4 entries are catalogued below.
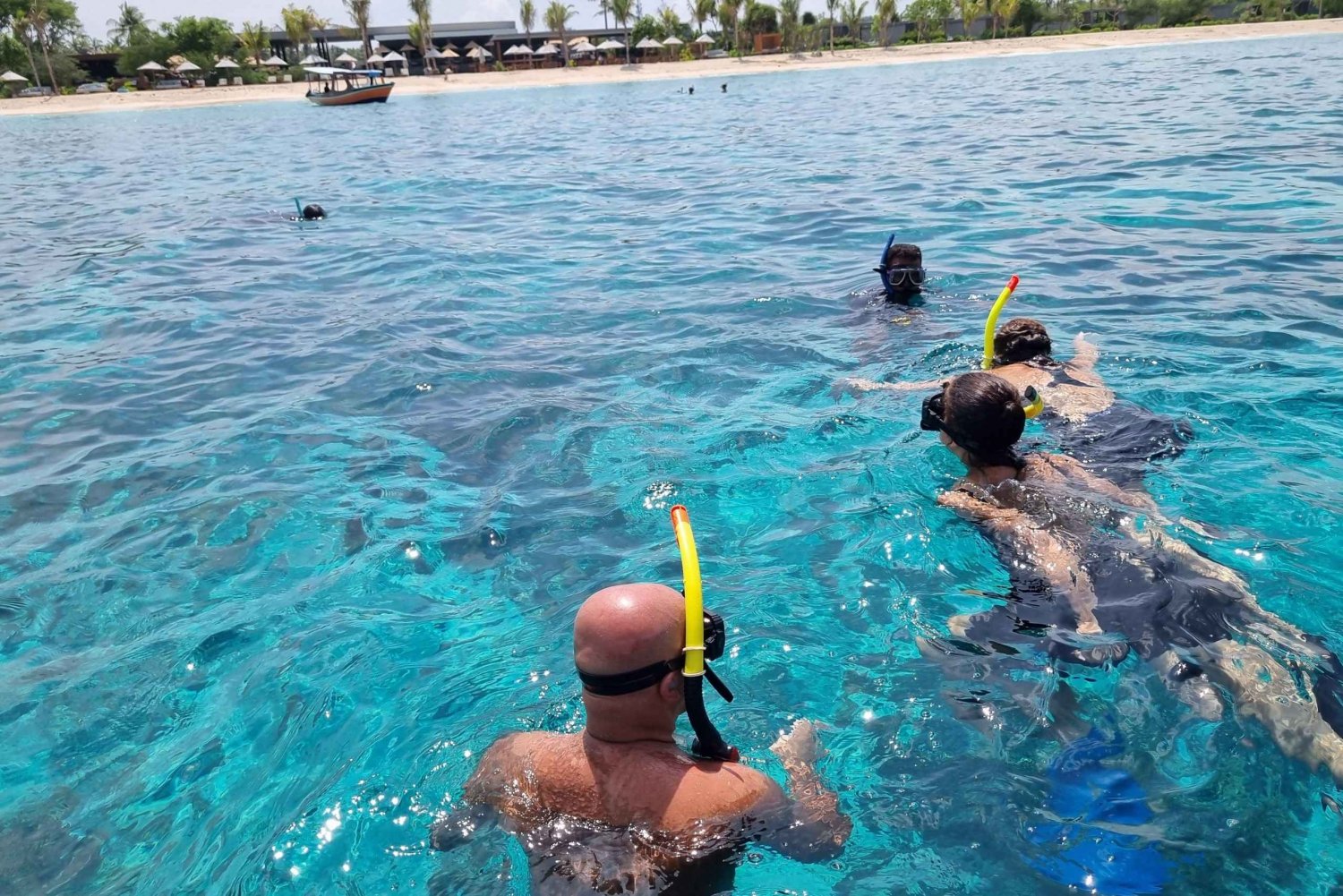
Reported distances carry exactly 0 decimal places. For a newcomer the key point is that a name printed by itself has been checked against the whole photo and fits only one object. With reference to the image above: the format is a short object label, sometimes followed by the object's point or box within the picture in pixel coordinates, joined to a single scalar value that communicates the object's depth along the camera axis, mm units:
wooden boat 42188
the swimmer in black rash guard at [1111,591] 3006
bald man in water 2289
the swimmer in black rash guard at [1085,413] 4852
